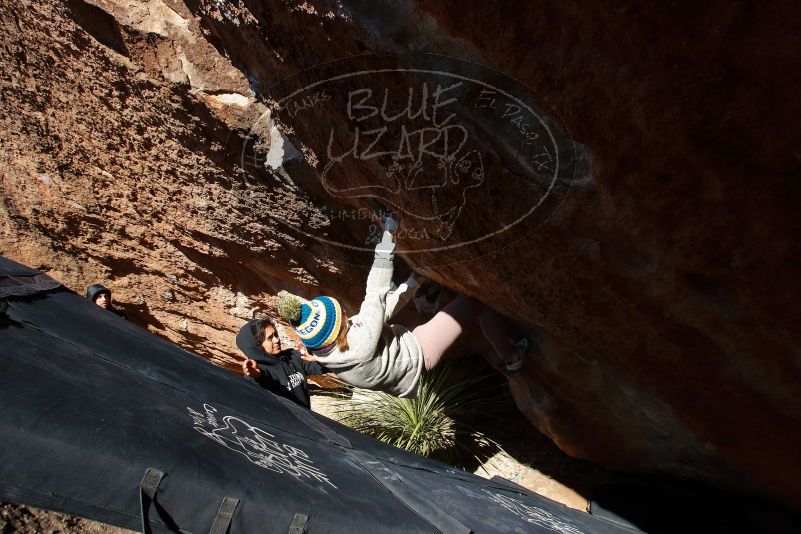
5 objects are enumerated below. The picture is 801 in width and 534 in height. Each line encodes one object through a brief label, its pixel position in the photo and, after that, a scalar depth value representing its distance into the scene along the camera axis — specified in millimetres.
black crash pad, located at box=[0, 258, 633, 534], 1238
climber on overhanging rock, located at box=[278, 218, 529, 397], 2861
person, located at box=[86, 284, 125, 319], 3455
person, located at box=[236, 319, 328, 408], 3031
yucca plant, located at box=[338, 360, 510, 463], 4363
